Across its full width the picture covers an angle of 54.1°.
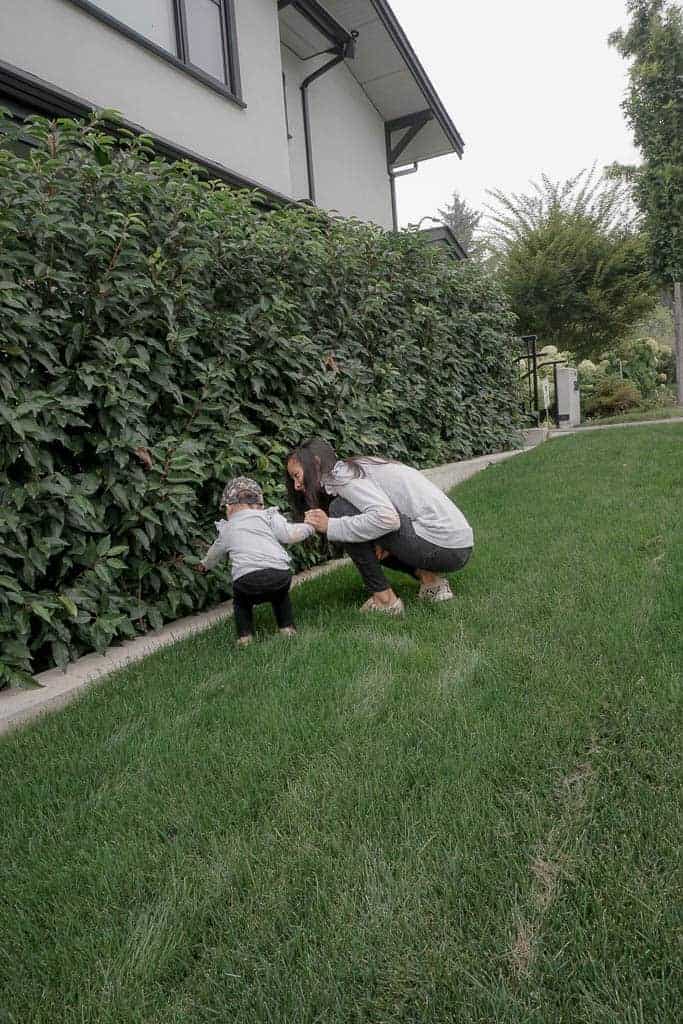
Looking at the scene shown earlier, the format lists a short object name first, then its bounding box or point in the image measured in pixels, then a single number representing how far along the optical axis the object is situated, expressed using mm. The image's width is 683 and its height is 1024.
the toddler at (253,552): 2986
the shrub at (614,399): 14898
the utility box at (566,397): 13453
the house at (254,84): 5562
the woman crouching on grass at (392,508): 3283
